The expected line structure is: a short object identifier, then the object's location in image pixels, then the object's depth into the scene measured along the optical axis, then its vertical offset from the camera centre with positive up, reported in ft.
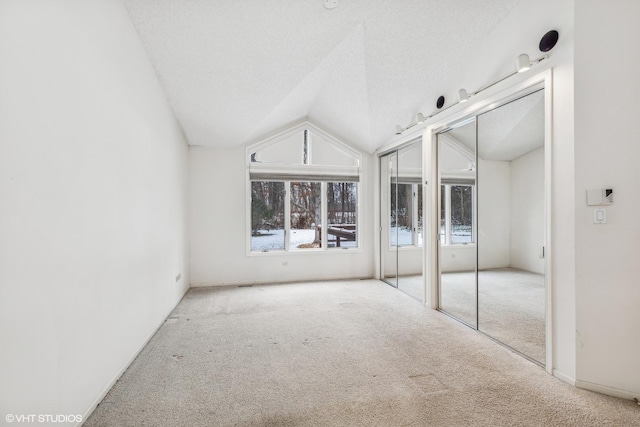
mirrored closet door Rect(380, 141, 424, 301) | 15.60 -0.37
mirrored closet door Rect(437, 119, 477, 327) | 11.91 -0.43
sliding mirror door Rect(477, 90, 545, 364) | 9.43 -0.46
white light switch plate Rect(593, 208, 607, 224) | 7.29 -0.13
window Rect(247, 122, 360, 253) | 18.61 +1.25
